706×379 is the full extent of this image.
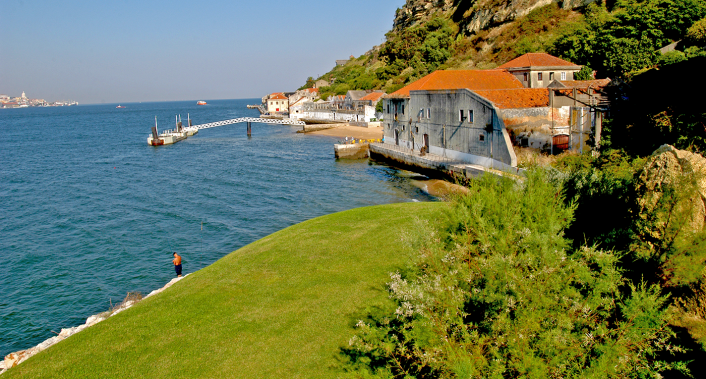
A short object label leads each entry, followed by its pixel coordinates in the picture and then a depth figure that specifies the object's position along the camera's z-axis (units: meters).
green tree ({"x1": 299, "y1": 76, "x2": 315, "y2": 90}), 187.75
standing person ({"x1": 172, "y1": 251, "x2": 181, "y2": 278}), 18.56
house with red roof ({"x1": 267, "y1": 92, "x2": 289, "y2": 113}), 138.88
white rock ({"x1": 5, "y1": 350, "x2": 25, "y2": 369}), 11.84
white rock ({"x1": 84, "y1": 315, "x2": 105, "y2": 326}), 14.52
